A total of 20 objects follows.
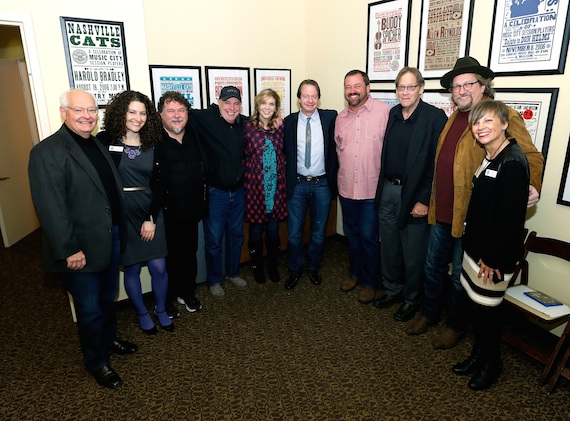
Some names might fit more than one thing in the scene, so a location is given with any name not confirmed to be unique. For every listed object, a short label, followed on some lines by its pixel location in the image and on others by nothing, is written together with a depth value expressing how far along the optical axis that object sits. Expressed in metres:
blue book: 2.34
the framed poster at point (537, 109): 2.41
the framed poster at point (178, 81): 3.45
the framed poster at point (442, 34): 2.83
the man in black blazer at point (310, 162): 3.14
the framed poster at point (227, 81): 3.77
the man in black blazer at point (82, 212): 1.92
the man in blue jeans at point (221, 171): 2.95
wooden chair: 2.18
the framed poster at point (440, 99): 3.04
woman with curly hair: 2.35
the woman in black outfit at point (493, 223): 1.87
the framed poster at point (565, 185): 2.39
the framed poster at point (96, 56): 2.59
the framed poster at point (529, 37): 2.32
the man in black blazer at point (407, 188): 2.59
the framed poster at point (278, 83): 4.14
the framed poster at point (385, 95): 3.55
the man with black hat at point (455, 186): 2.21
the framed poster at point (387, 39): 3.32
